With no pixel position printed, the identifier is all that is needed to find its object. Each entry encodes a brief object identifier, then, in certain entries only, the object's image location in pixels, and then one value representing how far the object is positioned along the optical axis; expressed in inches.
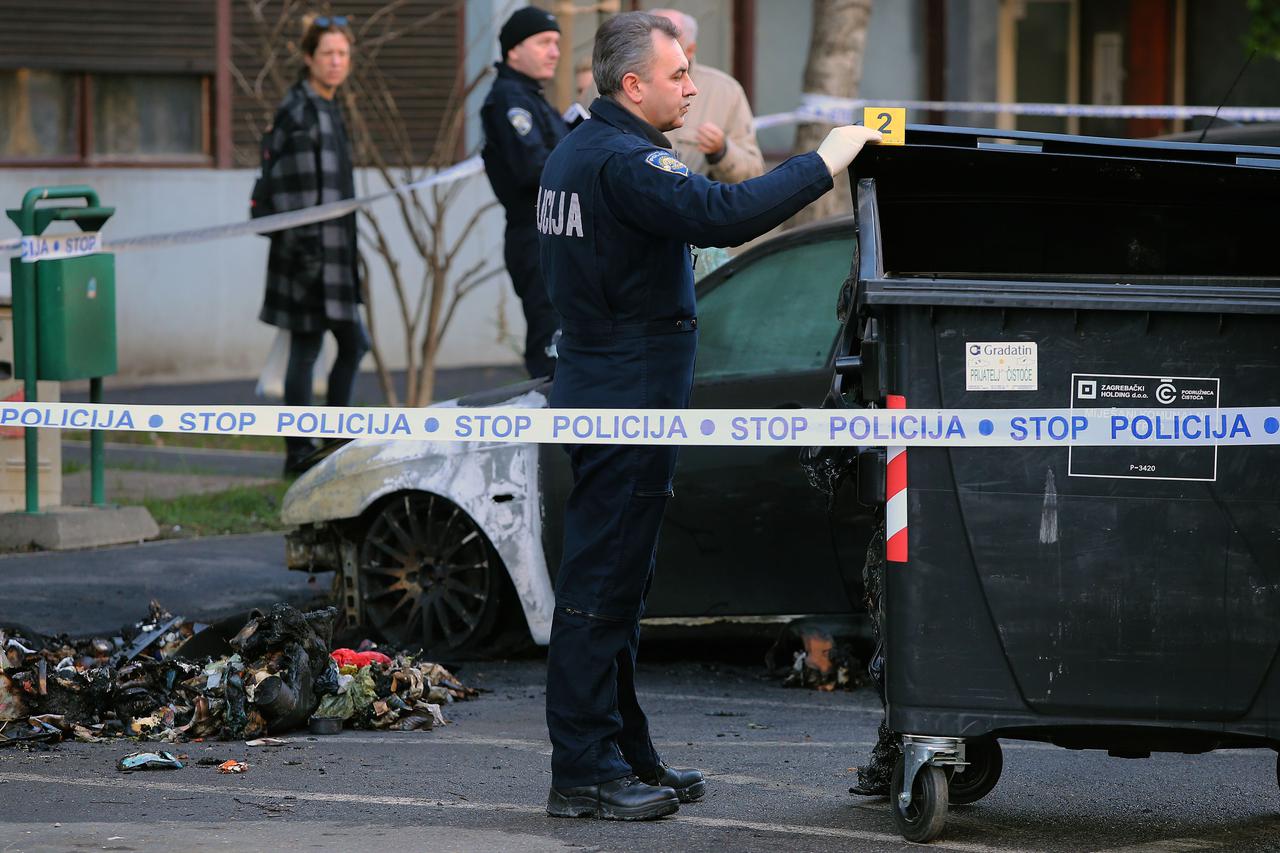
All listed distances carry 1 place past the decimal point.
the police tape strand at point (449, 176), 724.0
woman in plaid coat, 746.8
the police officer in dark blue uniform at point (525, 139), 652.1
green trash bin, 626.5
